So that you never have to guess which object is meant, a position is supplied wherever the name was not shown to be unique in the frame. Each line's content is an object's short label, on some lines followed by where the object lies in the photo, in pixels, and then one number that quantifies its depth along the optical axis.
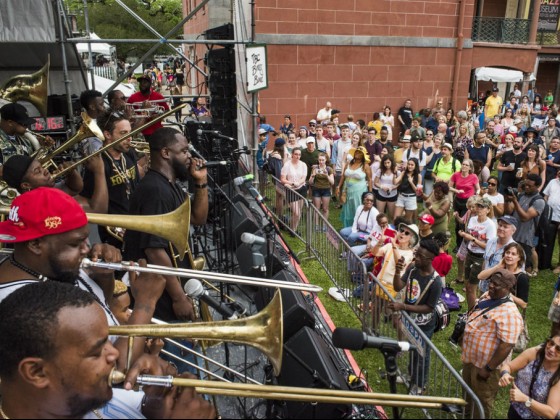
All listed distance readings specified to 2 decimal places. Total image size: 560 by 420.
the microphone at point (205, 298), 2.81
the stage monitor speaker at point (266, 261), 5.60
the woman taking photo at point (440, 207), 7.41
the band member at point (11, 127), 5.53
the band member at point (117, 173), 4.87
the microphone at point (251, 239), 3.88
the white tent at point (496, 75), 19.02
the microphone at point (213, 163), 5.06
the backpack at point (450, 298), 6.53
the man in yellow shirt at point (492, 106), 16.86
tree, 36.84
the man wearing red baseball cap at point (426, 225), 6.82
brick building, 14.27
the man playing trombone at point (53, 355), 1.57
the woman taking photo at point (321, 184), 9.54
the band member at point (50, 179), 3.84
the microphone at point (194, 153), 4.83
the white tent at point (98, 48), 19.68
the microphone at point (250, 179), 5.23
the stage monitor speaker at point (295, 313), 4.59
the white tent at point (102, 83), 14.64
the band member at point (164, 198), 3.38
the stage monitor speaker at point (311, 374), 3.70
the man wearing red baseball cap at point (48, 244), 2.35
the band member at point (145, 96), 9.38
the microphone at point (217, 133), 6.83
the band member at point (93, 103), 6.24
